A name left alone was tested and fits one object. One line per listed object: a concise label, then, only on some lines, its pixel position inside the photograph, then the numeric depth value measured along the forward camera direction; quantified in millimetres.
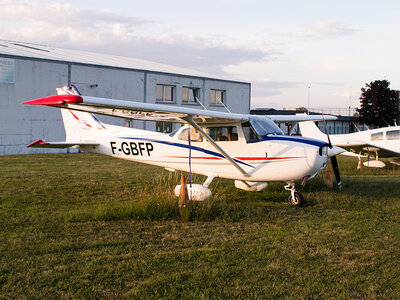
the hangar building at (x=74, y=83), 21703
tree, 41062
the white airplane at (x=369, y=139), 15176
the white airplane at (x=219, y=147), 8250
